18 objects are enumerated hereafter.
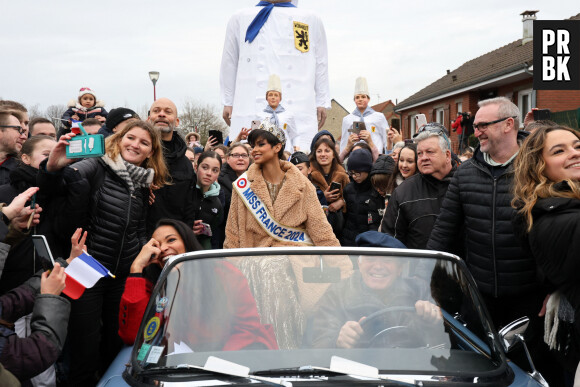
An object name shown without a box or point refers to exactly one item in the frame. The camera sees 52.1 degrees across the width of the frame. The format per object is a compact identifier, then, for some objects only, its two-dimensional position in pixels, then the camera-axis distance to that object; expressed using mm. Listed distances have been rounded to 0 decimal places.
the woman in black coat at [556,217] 2916
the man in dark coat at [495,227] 3863
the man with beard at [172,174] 5324
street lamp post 24609
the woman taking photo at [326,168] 6738
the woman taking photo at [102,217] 3918
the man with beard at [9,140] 4730
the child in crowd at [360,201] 6270
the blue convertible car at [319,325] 2219
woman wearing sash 4562
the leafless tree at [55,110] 58919
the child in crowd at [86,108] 8586
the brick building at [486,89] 26125
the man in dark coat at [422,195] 4875
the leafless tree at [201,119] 47250
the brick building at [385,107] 63309
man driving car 2436
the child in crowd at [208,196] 6301
